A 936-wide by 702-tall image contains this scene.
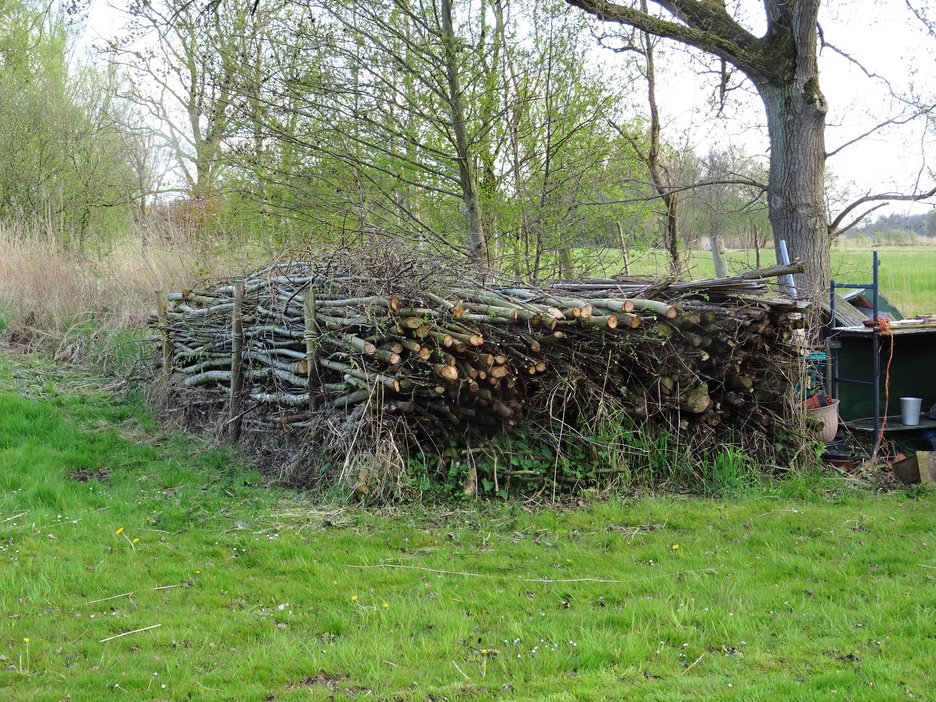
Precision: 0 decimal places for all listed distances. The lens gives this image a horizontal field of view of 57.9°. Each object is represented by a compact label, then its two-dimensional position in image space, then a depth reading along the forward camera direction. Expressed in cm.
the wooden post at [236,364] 884
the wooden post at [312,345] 757
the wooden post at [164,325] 1048
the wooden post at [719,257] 1616
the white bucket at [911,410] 884
